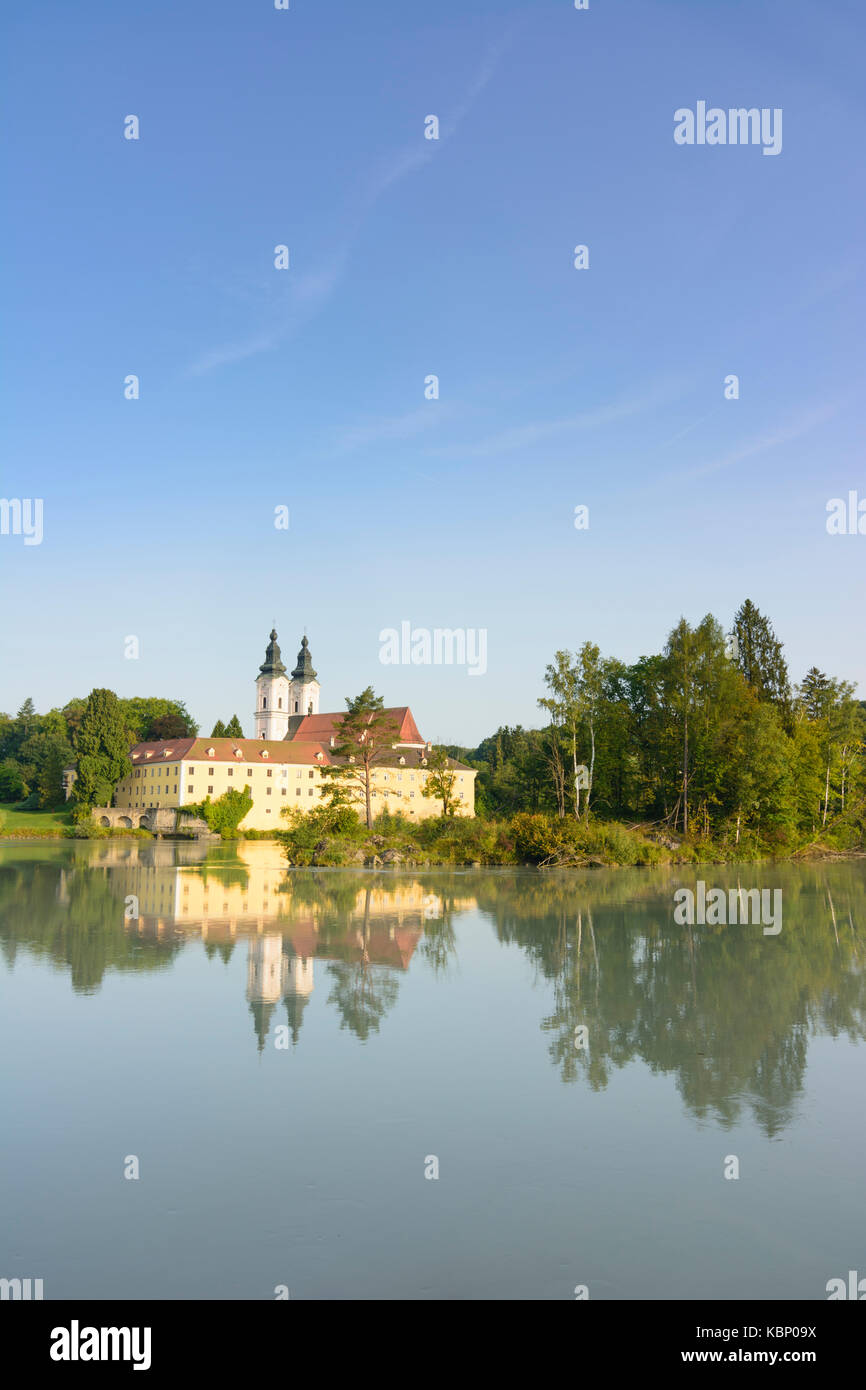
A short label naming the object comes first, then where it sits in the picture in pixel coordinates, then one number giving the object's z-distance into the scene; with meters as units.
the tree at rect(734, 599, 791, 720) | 64.12
